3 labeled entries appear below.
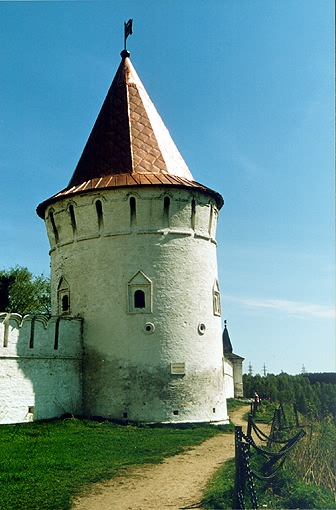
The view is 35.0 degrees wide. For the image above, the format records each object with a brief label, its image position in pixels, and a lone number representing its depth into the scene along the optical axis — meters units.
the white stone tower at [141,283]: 15.54
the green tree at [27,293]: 34.59
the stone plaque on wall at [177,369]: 15.53
